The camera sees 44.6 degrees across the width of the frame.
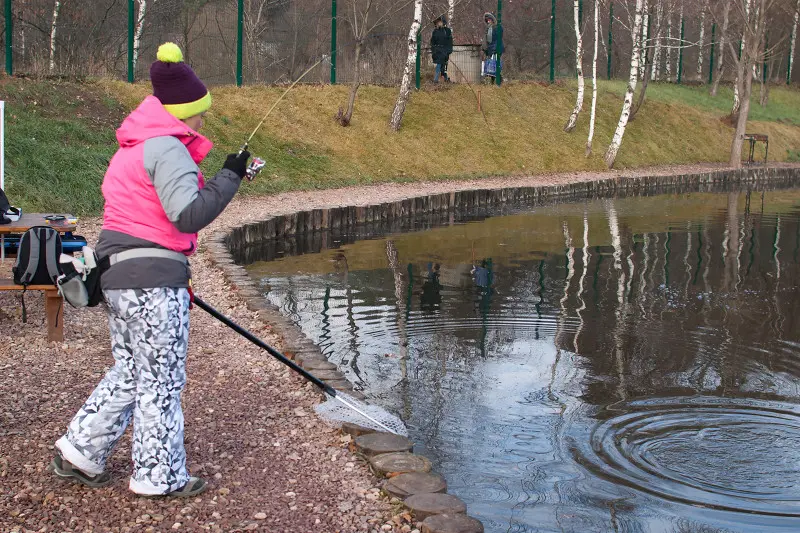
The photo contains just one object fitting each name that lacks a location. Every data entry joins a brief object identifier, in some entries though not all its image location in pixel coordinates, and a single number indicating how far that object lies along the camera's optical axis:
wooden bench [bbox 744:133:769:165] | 28.94
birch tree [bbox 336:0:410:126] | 21.20
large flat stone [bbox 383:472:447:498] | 4.40
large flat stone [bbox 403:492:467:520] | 4.18
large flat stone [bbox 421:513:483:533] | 4.02
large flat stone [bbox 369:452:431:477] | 4.66
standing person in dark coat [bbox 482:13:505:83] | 26.98
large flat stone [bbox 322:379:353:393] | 5.95
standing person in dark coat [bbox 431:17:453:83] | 25.50
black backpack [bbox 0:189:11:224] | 7.36
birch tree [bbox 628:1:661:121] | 29.31
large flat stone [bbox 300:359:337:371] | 6.27
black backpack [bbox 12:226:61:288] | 6.11
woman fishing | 3.94
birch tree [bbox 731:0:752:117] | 32.81
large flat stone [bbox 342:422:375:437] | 5.14
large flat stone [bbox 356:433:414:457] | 4.89
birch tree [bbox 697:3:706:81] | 37.09
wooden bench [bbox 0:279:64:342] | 6.52
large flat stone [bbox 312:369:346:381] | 6.10
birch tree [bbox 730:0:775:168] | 27.36
